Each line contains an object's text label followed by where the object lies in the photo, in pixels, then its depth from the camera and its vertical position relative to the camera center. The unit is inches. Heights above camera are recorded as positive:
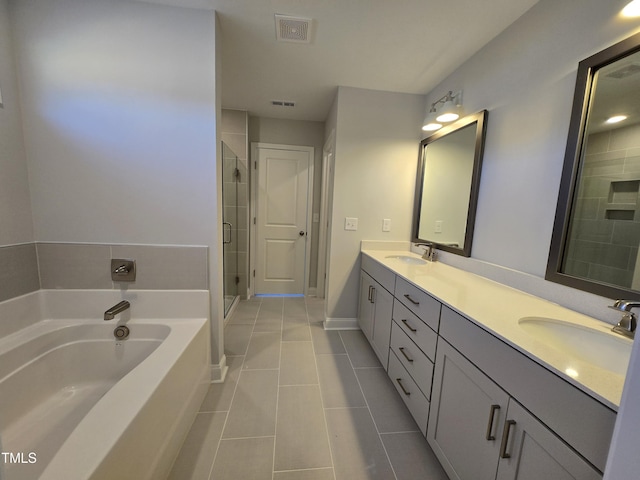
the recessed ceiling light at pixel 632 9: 37.8 +32.9
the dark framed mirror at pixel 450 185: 68.8 +9.5
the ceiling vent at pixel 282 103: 105.6 +44.7
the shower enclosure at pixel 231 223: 105.6 -8.3
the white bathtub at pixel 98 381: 33.3 -33.1
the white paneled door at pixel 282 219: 129.5 -6.5
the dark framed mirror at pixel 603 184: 38.1 +6.2
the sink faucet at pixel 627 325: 34.9 -14.6
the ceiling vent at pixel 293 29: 59.7 +44.8
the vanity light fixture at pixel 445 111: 72.3 +30.6
